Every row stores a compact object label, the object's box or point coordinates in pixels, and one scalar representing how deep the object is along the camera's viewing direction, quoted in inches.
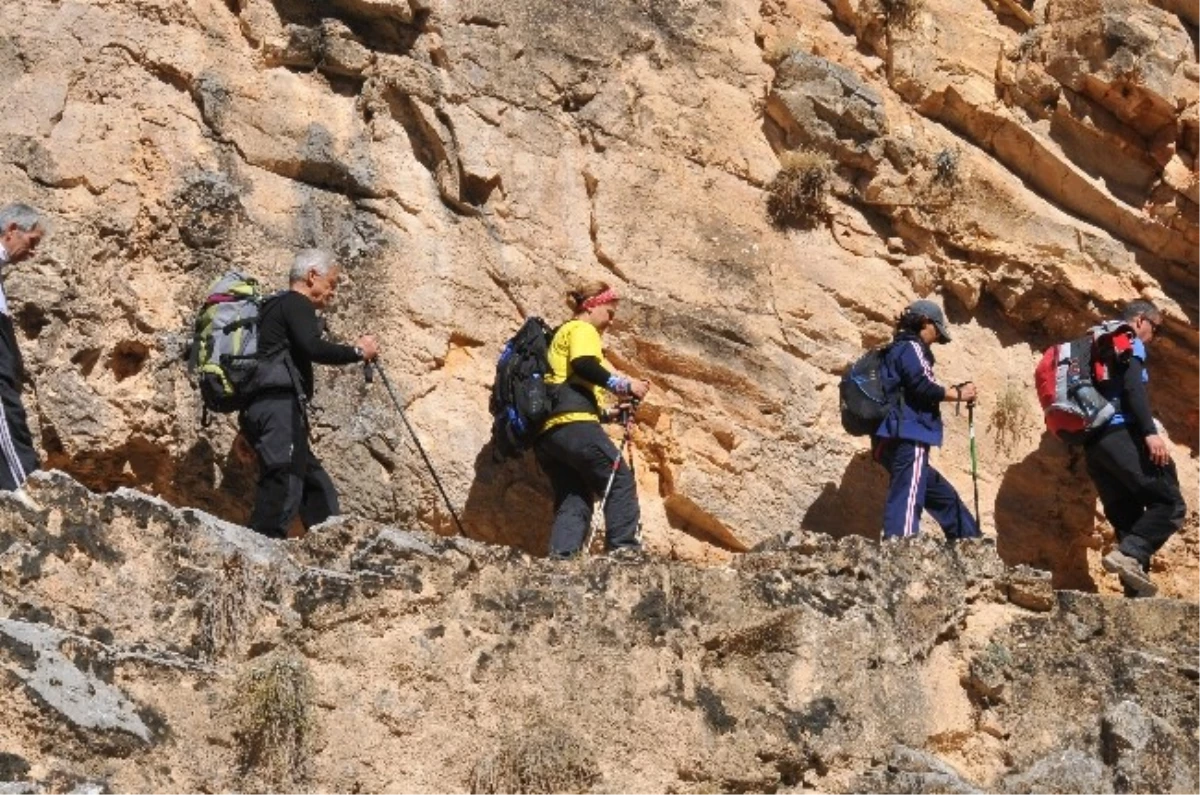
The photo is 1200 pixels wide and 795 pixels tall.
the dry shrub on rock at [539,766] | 436.5
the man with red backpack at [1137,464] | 546.0
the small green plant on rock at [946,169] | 617.0
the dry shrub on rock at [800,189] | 602.2
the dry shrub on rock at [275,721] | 426.9
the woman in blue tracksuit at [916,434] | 527.8
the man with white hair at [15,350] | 468.8
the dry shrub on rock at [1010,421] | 603.8
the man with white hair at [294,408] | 486.3
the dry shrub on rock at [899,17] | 633.0
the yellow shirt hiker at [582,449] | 506.0
